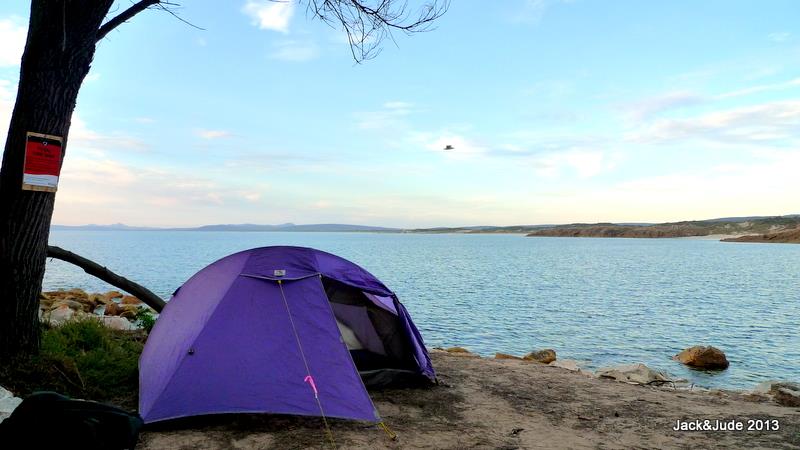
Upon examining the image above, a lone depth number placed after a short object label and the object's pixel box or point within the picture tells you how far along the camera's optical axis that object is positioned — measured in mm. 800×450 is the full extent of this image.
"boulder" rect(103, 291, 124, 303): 23445
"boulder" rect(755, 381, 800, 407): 7863
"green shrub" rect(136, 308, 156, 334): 9591
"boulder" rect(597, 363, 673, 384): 9633
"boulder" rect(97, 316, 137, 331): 11617
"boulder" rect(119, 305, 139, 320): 17352
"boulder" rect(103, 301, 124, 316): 18156
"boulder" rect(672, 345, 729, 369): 13602
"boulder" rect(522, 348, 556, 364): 12247
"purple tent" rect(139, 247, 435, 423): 5324
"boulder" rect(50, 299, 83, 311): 18081
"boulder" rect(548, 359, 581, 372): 11223
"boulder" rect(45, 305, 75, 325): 13656
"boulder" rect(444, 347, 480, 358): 12566
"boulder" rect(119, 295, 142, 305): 23206
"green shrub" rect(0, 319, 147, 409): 5516
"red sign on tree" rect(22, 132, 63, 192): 5383
